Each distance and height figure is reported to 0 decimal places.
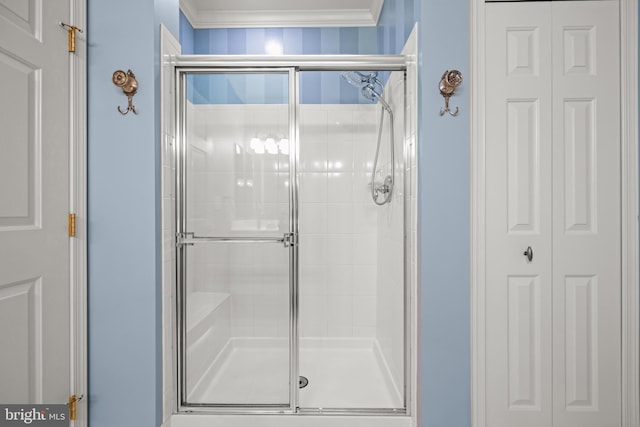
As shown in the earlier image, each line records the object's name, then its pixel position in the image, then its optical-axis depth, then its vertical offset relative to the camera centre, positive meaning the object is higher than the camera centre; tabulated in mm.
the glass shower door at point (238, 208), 1928 +12
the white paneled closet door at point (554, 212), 1697 -9
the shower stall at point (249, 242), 1896 -164
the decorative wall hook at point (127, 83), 1652 +567
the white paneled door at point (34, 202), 1371 +32
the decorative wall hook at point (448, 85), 1639 +553
